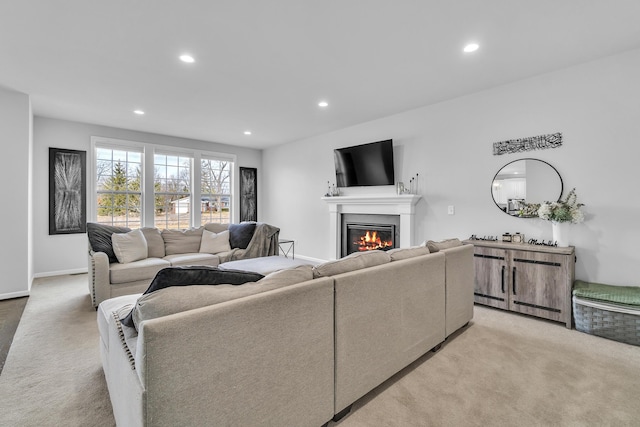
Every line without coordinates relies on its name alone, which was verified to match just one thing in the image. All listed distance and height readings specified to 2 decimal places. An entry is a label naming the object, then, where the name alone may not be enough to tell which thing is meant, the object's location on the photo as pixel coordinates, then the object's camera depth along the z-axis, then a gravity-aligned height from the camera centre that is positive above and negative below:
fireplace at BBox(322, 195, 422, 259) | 4.51 +0.04
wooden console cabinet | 2.94 -0.69
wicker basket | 2.55 -0.95
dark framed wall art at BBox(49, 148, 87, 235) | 4.99 +0.38
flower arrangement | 3.00 +0.02
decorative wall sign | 3.29 +0.79
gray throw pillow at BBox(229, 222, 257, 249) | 4.79 -0.34
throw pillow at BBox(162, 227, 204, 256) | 4.50 -0.42
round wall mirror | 3.33 +0.30
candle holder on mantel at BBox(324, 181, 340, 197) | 5.75 +0.43
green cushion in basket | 2.58 -0.73
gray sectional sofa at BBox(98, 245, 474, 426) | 1.08 -0.60
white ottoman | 3.44 -0.63
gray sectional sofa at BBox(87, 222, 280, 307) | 3.48 -0.57
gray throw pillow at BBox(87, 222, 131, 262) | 3.78 -0.32
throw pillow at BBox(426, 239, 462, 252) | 2.58 -0.29
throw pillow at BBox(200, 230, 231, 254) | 4.65 -0.46
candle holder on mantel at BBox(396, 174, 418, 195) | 4.56 +0.39
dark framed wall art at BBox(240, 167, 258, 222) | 7.34 +0.47
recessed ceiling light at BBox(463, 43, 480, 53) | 2.71 +1.50
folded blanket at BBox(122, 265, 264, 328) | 1.32 -0.29
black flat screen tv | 4.79 +0.82
